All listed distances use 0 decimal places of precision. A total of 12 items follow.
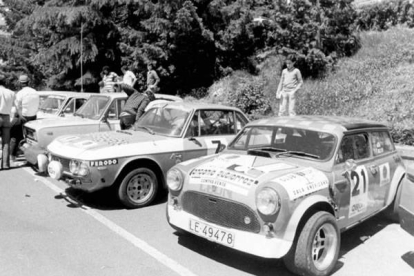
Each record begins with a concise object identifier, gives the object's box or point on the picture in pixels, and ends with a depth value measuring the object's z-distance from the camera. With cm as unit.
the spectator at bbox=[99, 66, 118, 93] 1295
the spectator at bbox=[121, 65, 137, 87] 1293
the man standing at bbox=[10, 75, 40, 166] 855
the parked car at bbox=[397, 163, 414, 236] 402
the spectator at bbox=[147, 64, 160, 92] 1312
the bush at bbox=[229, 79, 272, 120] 1175
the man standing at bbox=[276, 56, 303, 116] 1018
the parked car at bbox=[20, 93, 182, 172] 754
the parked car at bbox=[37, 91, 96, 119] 951
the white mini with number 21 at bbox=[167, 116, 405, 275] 377
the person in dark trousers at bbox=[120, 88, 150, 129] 783
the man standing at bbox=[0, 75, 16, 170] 787
